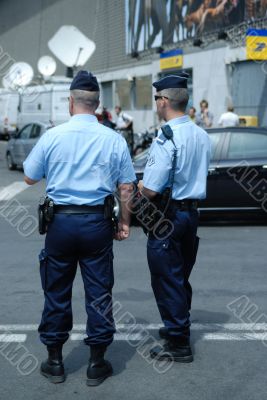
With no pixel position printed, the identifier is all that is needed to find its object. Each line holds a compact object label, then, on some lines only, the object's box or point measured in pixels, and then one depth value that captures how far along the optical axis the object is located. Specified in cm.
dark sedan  996
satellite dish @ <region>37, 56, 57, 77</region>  3133
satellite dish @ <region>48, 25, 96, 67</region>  2658
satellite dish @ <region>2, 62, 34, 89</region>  3031
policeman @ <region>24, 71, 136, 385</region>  411
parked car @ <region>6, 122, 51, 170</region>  1878
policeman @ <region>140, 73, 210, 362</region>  442
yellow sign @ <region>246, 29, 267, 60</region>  1841
